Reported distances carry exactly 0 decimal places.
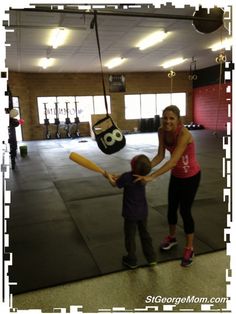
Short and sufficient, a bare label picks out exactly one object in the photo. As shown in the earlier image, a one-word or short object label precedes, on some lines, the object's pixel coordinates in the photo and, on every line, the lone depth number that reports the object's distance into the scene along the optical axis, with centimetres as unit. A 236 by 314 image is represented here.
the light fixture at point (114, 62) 1153
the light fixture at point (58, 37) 715
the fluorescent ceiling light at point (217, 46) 926
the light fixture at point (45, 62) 1080
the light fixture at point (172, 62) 1213
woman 203
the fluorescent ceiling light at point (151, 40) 792
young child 196
